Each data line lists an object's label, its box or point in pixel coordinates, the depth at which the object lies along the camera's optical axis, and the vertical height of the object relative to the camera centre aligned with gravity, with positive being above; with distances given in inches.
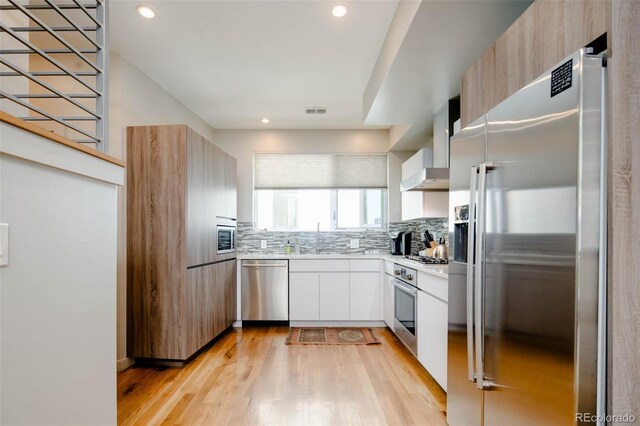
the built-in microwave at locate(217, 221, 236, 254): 164.4 -11.0
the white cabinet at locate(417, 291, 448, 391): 101.0 -35.1
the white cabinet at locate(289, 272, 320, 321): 183.9 -40.7
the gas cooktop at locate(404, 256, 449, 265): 125.0 -15.7
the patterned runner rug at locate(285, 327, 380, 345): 159.3 -54.4
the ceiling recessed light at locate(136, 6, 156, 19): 99.5 +54.9
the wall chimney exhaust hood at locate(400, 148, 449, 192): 130.6 +14.8
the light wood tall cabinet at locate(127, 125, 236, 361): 128.5 -9.8
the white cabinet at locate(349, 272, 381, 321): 182.7 -39.4
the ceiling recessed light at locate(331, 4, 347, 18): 98.5 +54.9
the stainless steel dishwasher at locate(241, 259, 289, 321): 185.0 -37.6
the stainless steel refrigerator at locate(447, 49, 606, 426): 44.0 -5.3
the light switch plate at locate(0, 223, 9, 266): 38.5 -3.2
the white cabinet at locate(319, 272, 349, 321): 183.2 -40.0
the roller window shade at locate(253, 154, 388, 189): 215.6 +25.5
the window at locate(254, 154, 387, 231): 216.1 +13.7
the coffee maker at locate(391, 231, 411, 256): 191.3 -14.1
